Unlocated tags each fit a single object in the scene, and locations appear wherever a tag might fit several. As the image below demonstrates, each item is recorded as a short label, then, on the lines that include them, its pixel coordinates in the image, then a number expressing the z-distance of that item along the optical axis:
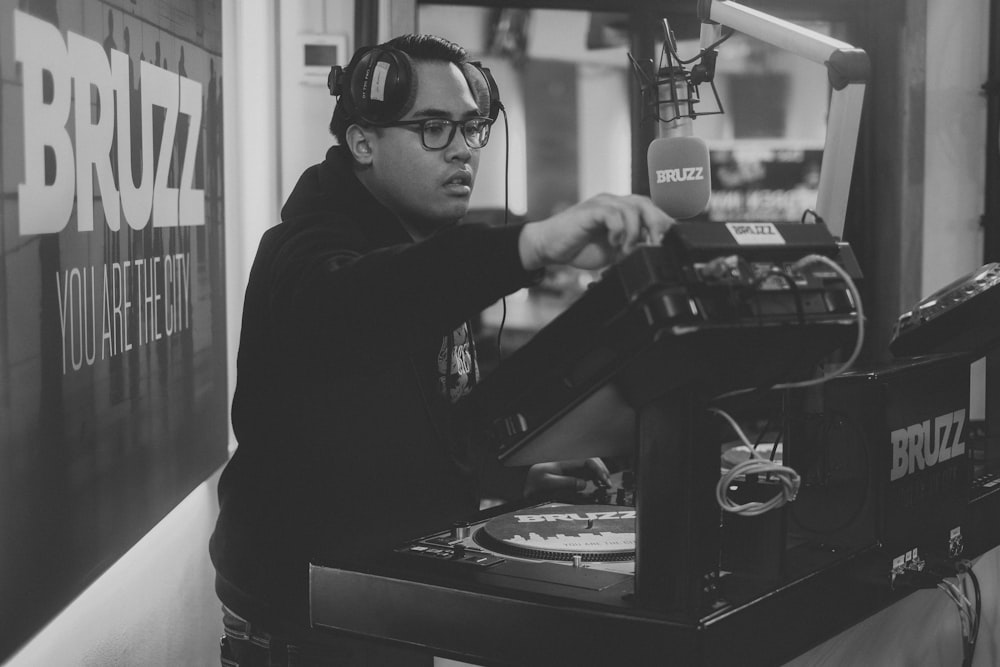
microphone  1.26
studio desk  0.91
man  1.40
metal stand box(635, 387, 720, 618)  1.00
